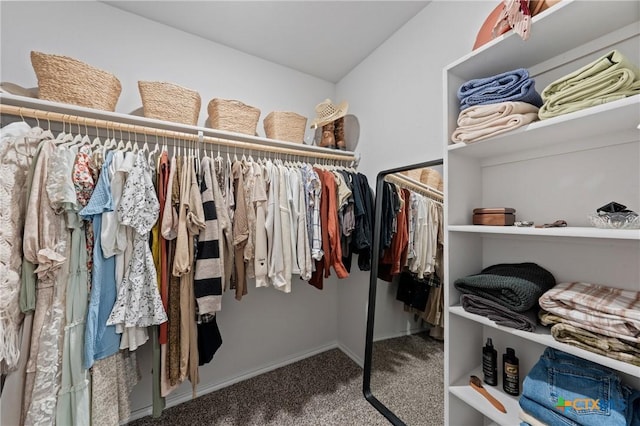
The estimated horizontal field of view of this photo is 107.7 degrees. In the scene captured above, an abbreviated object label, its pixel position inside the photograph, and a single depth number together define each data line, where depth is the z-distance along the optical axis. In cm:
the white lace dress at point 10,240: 91
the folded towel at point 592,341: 64
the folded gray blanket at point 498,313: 84
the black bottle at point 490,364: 105
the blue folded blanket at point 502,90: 88
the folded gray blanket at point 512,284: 85
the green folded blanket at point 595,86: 68
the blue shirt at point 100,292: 105
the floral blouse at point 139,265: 111
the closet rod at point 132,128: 108
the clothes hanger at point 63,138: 114
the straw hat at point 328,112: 191
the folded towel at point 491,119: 87
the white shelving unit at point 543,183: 77
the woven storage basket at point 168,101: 138
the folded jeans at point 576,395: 69
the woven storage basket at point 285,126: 178
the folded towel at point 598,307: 64
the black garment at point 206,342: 132
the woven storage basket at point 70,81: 114
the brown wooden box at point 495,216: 98
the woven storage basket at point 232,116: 157
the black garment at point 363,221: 162
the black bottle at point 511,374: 99
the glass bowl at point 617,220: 67
